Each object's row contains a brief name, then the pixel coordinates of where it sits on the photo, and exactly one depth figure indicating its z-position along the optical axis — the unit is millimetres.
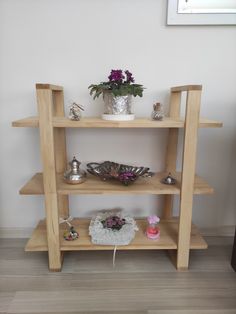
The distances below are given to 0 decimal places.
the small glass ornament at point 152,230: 1175
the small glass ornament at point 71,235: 1163
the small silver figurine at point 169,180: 1133
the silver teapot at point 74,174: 1112
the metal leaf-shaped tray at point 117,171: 1072
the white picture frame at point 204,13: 1179
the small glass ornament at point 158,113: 1061
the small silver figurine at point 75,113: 1011
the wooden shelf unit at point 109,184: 955
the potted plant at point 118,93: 1011
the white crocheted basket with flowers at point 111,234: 1124
